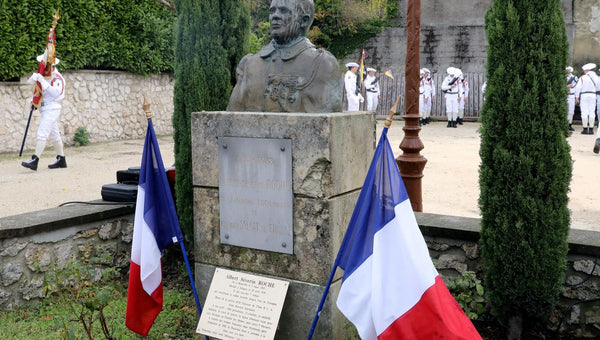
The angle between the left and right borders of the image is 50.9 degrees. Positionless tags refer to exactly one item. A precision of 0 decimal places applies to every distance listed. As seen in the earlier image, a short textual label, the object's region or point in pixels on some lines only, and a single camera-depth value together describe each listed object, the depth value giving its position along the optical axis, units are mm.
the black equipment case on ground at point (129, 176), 6309
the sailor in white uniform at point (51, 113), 11852
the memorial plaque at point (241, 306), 3963
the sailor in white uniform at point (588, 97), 19125
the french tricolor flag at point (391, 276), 3326
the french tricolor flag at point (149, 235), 4332
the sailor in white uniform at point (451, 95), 22828
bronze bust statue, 4039
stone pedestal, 3834
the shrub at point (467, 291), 4395
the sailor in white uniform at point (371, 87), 24172
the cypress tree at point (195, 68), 5801
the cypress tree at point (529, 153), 4230
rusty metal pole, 6570
